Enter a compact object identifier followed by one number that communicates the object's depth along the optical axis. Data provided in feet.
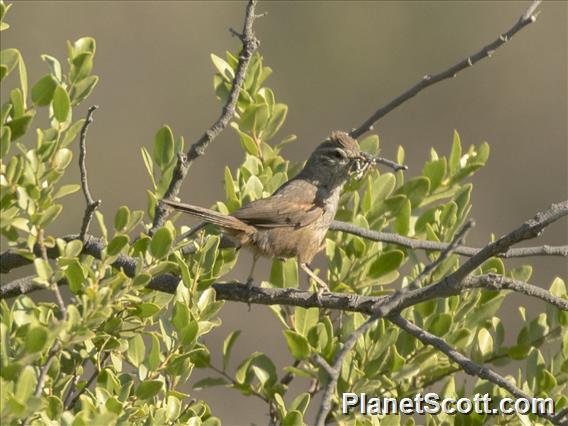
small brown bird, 29.71
